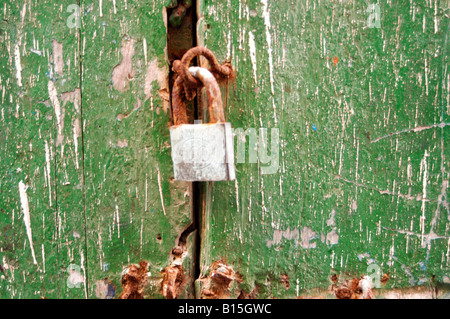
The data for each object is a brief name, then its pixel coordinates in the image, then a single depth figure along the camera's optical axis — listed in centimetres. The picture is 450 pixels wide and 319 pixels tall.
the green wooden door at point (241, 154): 59
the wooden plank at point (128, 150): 59
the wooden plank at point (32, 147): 60
